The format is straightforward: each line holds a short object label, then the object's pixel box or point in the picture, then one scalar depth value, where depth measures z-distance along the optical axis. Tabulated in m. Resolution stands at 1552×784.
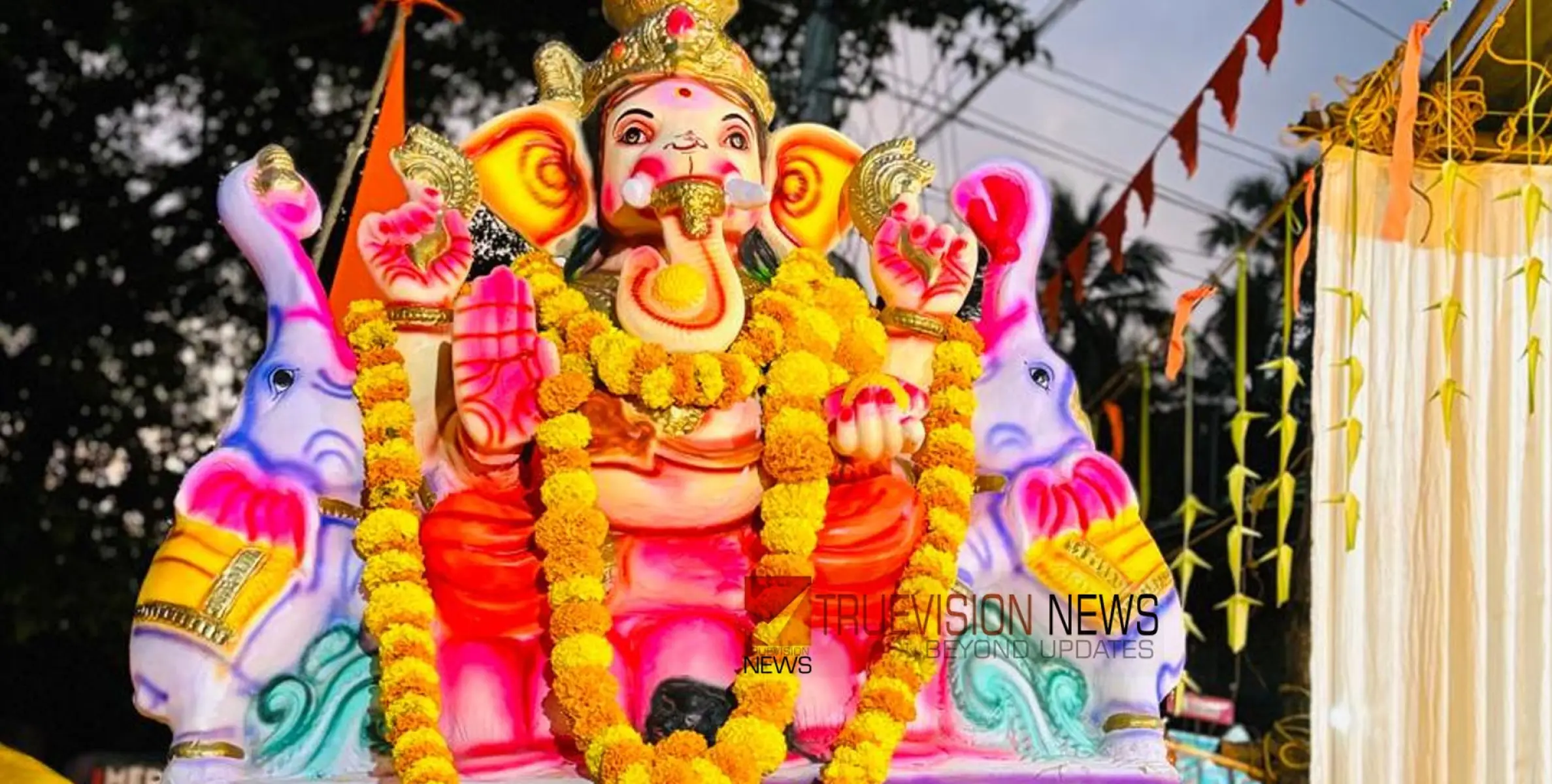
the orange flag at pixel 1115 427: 5.66
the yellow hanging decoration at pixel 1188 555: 4.82
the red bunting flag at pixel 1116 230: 5.04
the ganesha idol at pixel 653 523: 2.93
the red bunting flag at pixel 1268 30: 4.12
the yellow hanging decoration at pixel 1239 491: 4.29
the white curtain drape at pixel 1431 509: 4.03
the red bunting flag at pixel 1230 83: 4.26
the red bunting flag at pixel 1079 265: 5.27
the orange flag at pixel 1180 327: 4.18
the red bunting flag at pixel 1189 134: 4.52
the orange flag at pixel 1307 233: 4.06
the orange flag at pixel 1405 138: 3.78
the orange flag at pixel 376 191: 3.92
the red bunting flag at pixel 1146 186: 4.79
